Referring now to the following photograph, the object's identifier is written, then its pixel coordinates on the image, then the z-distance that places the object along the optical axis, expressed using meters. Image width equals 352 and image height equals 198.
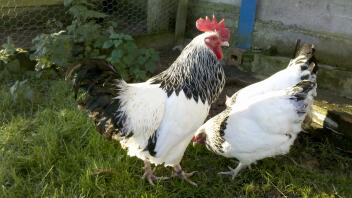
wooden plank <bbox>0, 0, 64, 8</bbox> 4.84
